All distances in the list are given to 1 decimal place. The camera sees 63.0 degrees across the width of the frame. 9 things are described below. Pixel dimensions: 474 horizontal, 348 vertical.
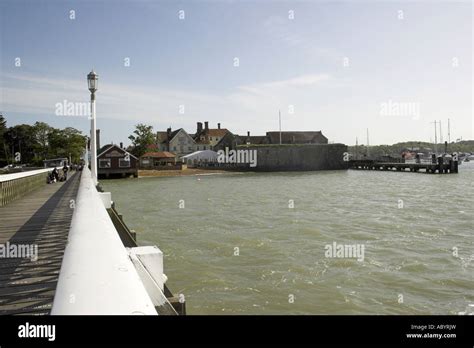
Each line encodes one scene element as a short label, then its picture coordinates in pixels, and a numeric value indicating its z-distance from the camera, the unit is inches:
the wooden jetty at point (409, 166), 2561.5
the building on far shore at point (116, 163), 2571.4
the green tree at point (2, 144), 3223.4
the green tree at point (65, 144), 3161.9
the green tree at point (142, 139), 3324.3
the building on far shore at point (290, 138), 3878.9
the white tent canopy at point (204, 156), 3107.5
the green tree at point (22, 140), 3607.3
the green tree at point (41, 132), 3641.7
